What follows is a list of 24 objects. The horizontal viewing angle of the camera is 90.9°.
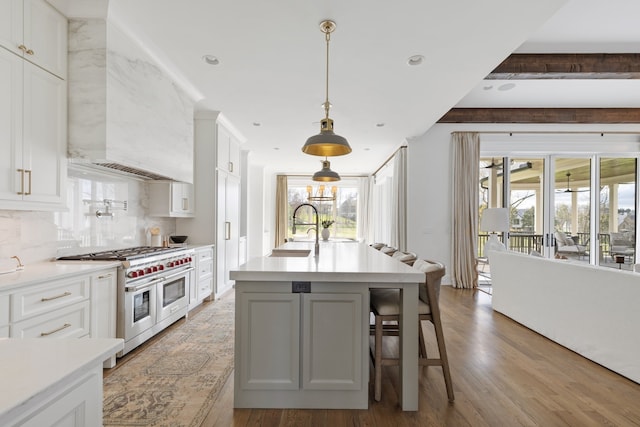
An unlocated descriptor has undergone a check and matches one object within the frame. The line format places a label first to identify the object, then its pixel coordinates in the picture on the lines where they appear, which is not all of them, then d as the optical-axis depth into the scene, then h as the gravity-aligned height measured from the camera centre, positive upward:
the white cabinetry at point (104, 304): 2.37 -0.69
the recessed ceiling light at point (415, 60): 2.96 +1.51
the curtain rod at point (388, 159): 6.21 +1.36
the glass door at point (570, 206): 5.88 +0.23
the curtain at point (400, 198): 5.99 +0.38
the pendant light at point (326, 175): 4.34 +0.58
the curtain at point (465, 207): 5.62 +0.19
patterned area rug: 1.92 -1.22
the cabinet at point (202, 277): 3.94 -0.82
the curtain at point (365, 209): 9.63 +0.25
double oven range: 2.63 -0.69
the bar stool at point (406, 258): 2.69 -0.36
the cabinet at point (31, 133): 2.04 +0.58
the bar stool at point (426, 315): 2.08 -0.65
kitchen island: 1.95 -0.77
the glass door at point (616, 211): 5.89 +0.14
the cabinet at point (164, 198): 3.93 +0.23
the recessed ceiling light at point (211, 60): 3.00 +1.51
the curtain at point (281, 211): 9.64 +0.18
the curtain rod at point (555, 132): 5.75 +1.57
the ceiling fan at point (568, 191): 5.89 +0.51
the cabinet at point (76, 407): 0.61 -0.41
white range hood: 2.51 +1.00
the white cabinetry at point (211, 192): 4.55 +0.37
